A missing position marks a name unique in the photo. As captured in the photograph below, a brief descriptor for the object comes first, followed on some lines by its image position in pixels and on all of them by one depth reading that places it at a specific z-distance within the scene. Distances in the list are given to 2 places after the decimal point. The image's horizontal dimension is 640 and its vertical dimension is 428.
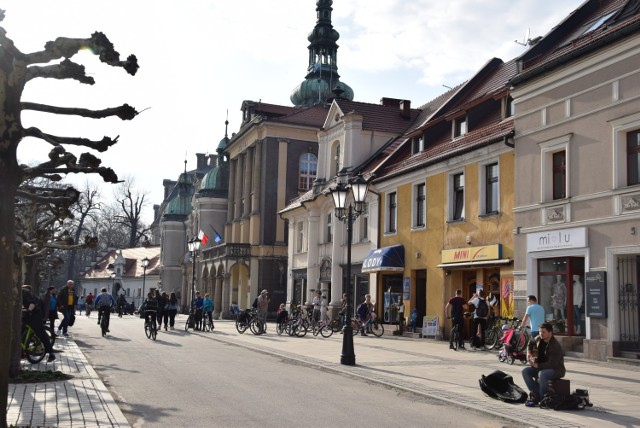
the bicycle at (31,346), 15.52
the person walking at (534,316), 17.73
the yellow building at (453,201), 24.42
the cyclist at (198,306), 34.34
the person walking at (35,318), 15.23
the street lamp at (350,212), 17.58
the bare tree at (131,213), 83.62
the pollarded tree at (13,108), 6.44
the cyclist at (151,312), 26.72
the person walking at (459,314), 22.78
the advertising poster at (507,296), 23.38
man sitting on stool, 11.16
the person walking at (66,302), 25.41
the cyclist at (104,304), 27.86
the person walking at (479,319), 22.75
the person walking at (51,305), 21.52
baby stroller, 18.72
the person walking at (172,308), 34.62
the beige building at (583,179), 18.69
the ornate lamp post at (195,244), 40.06
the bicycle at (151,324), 26.59
